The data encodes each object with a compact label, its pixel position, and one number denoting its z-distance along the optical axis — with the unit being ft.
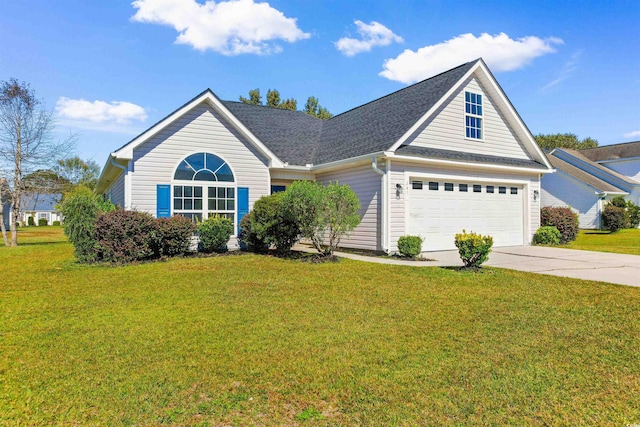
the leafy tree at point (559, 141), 193.26
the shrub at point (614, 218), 76.59
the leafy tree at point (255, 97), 116.16
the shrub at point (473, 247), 29.07
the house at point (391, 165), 40.63
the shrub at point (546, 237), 51.01
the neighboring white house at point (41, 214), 174.19
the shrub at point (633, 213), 84.58
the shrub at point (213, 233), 40.06
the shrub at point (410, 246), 38.73
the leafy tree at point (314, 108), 126.82
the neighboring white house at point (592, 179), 89.61
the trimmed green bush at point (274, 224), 38.32
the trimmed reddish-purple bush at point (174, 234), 36.74
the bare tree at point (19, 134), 63.72
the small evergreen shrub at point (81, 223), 36.06
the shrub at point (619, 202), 82.58
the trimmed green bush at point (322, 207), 35.35
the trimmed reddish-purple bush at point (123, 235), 34.37
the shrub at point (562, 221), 54.13
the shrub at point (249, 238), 42.22
